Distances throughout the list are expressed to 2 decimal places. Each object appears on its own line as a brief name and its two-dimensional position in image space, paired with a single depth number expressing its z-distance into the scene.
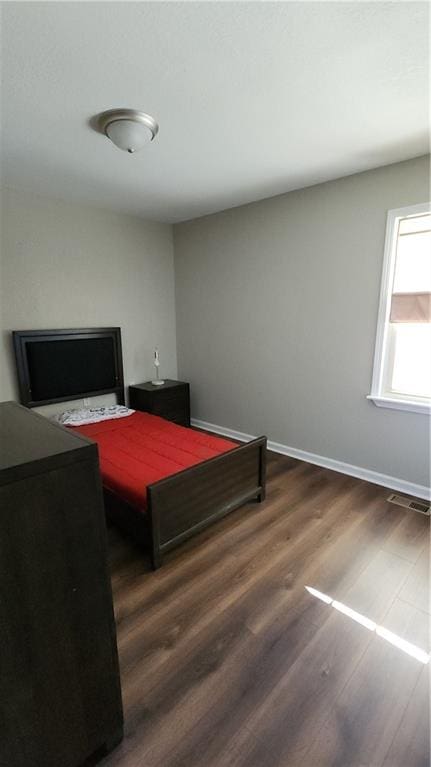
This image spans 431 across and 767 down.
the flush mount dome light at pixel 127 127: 1.81
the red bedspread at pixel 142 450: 2.17
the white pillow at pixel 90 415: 3.23
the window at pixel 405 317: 2.52
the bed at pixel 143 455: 2.02
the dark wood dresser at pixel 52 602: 0.85
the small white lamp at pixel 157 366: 4.05
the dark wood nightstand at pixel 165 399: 3.78
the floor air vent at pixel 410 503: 2.51
